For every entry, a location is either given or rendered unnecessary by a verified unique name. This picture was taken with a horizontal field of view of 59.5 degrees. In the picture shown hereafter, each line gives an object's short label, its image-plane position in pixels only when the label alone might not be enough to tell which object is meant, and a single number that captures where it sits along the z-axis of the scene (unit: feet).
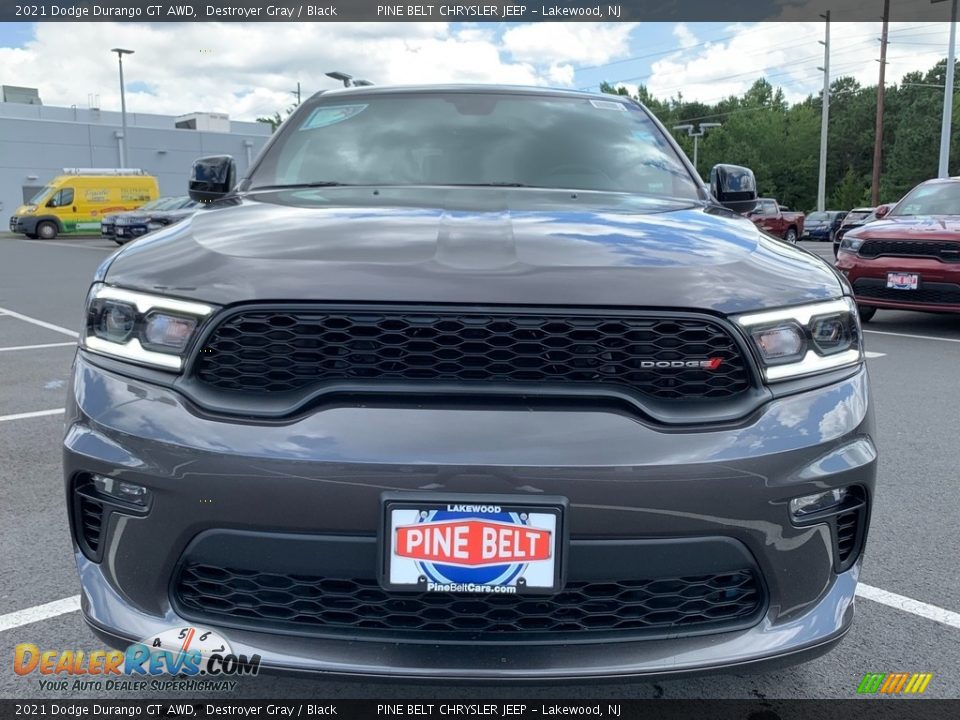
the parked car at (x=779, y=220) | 86.94
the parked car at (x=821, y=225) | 113.39
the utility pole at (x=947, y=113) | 84.84
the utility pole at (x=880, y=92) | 128.67
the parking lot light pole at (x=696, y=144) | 234.42
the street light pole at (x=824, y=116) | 126.82
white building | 135.13
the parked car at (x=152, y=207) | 80.55
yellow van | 97.66
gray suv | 5.16
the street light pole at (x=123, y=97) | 129.49
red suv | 25.35
